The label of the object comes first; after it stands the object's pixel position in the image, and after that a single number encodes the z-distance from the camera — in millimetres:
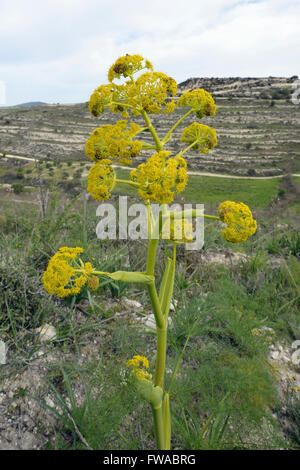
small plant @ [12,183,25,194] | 13892
